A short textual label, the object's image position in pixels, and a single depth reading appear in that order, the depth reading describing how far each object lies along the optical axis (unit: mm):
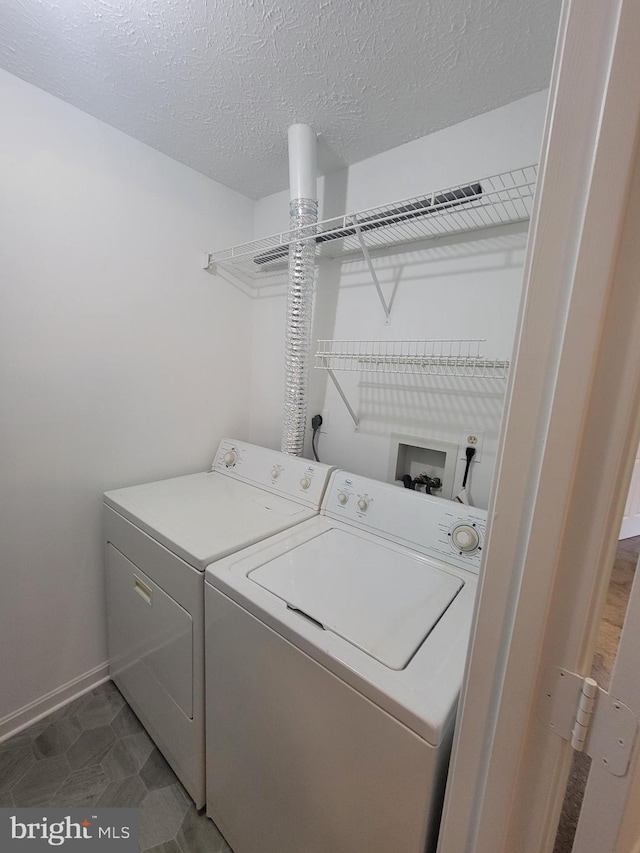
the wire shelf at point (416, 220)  1190
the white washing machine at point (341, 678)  676
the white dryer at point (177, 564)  1132
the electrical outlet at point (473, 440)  1379
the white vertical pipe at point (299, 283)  1435
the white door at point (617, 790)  429
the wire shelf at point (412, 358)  1299
